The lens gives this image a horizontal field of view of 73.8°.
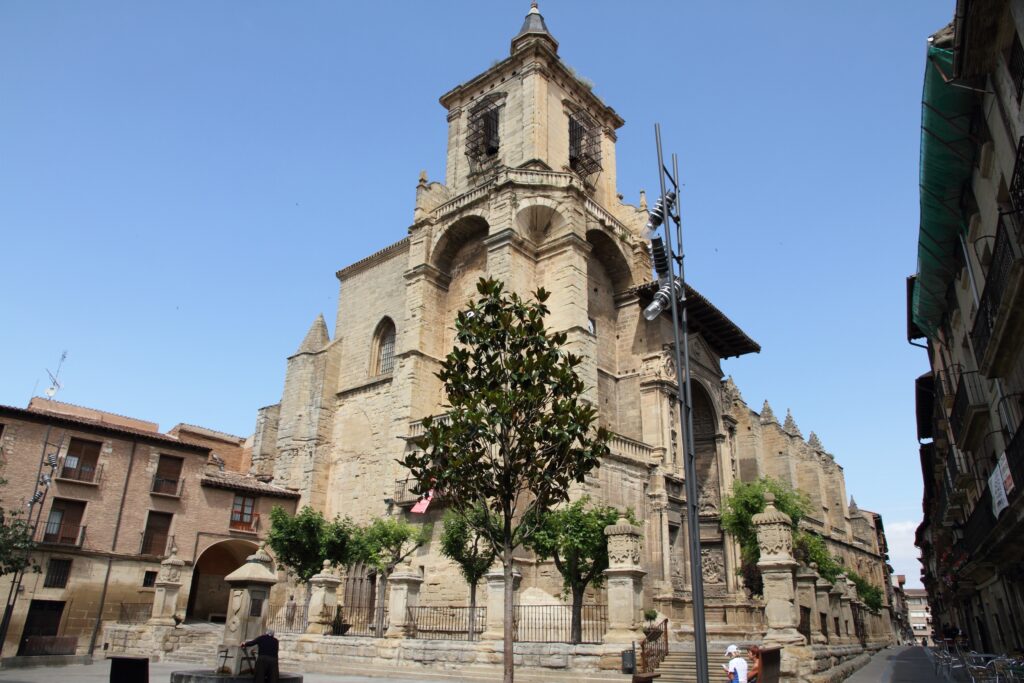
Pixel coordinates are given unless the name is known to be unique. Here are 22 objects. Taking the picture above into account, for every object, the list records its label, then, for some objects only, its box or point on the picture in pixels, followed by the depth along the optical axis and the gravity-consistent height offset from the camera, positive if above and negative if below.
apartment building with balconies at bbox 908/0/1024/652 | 8.05 +5.31
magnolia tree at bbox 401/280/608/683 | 9.16 +2.14
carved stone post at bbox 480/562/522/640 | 13.29 -0.26
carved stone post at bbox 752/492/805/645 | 11.47 +0.45
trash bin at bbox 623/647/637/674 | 9.73 -0.89
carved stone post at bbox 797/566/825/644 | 15.25 +0.14
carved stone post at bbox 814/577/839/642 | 17.81 -0.05
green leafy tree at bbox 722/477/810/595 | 22.92 +2.67
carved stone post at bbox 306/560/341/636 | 16.56 -0.37
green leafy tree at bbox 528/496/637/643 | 14.76 +1.04
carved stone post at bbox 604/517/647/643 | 11.98 +0.22
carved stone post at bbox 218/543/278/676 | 10.27 -0.28
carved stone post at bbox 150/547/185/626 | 19.89 -0.33
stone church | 21.38 +9.06
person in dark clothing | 7.84 -0.84
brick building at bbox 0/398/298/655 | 20.52 +1.90
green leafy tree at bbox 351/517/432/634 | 18.77 +1.14
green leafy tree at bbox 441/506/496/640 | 15.58 +0.87
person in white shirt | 7.69 -0.74
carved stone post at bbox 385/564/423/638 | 14.47 -0.16
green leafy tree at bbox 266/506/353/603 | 20.36 +1.25
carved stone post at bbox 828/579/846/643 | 20.36 -0.32
